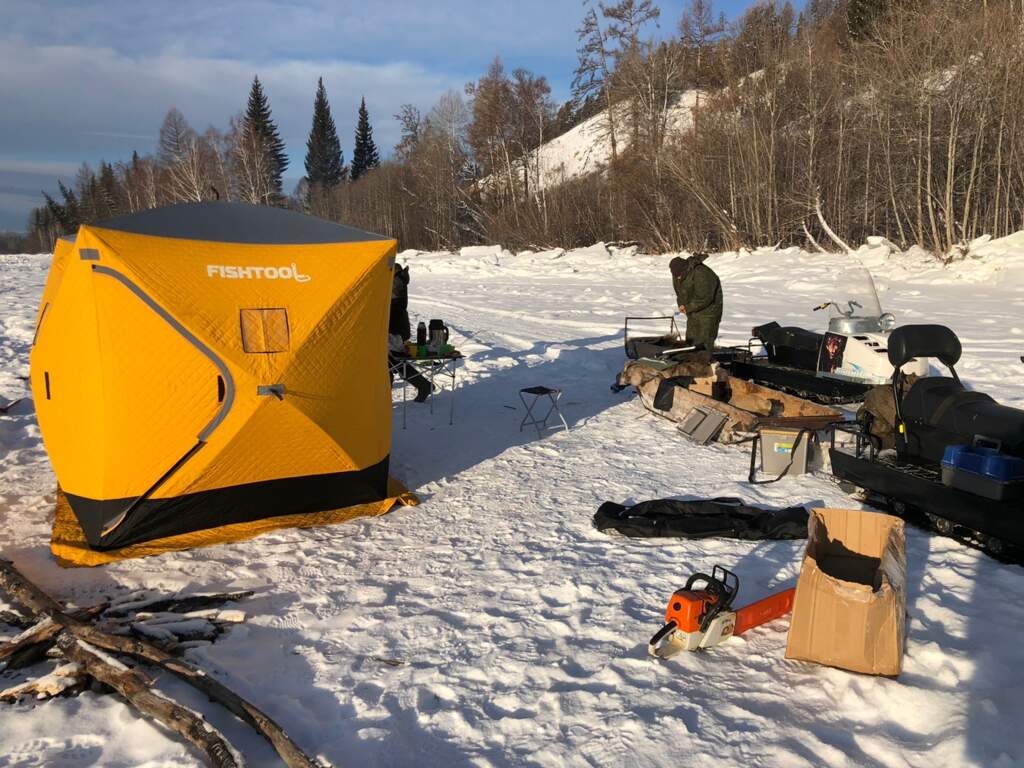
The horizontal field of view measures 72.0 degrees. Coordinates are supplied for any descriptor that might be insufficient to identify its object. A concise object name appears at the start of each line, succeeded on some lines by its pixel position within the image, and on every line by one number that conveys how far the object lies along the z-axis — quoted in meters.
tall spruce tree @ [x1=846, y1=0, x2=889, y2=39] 28.18
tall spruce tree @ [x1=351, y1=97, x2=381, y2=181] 61.62
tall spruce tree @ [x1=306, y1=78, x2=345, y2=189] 61.28
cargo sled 6.63
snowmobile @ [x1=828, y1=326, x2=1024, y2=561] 4.05
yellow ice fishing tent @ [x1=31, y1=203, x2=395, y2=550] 4.36
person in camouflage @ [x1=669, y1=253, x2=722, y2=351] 9.03
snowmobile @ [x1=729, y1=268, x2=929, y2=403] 7.02
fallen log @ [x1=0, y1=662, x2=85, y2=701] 2.88
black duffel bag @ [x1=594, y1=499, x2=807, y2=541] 4.64
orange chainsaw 3.25
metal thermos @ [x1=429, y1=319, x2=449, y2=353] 8.17
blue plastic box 3.93
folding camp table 7.64
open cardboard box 2.94
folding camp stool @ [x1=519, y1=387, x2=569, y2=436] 7.22
